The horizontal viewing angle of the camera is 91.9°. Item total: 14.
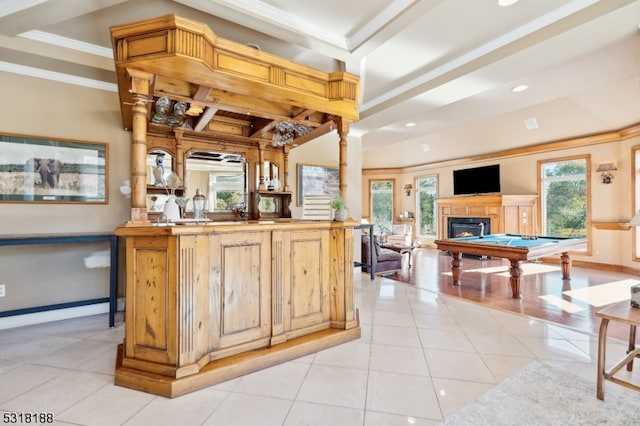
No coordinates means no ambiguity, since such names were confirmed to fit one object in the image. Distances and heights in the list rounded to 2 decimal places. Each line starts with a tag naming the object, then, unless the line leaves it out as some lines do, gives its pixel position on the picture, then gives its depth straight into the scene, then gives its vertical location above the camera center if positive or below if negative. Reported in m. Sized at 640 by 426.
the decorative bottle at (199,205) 3.14 +0.09
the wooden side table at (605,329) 1.75 -0.69
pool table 4.27 -0.51
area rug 1.67 -1.11
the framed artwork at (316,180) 5.21 +0.60
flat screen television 8.50 +0.98
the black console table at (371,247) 5.09 -0.56
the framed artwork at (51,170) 3.09 +0.47
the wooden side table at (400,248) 6.53 -0.73
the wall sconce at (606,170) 6.36 +0.91
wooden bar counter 1.95 -0.62
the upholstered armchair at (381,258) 5.69 -0.83
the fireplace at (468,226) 8.38 -0.35
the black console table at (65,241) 2.73 -0.25
